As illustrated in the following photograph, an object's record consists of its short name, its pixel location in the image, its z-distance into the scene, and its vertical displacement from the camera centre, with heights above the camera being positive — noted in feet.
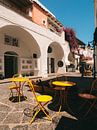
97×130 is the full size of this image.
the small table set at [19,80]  10.97 -1.66
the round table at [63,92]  10.29 -3.15
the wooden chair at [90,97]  9.54 -3.25
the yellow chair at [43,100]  8.69 -3.23
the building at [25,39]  24.64 +8.71
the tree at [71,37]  49.10 +15.64
